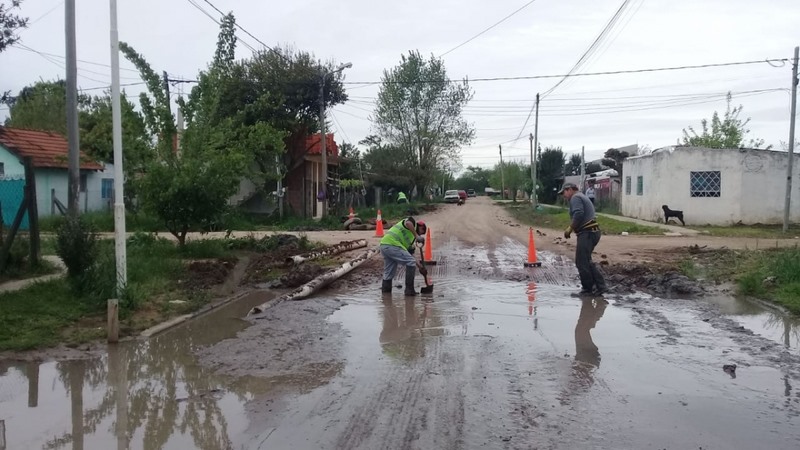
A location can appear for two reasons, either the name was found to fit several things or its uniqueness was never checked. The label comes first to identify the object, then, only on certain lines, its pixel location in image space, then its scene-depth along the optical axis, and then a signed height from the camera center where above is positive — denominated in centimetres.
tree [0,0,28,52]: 971 +267
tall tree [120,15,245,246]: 1407 +93
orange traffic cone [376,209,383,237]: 2269 -88
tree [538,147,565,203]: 5784 +289
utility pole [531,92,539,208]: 4254 +412
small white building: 2606 +77
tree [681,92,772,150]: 4191 +450
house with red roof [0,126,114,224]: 2378 +137
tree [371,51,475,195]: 5194 +713
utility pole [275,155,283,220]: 2914 +48
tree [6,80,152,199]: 1409 +148
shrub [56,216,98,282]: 918 -64
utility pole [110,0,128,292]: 837 +72
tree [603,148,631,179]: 3612 +258
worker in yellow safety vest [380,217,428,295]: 1086 -77
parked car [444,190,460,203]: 6681 +60
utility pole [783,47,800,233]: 2288 +54
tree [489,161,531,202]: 9016 +398
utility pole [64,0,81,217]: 1295 +221
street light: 2859 +364
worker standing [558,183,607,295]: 1092 -61
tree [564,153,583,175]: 6682 +399
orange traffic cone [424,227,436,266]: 1520 -115
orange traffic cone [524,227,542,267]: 1461 -119
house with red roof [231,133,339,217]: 3206 +97
